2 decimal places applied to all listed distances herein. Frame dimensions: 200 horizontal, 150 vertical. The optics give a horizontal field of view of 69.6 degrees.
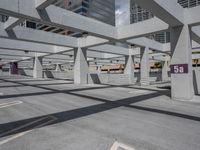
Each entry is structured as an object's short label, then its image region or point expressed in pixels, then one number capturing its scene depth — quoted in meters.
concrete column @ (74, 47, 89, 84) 19.80
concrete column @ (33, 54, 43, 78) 29.48
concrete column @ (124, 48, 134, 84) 26.12
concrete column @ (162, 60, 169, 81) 31.28
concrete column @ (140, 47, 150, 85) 19.23
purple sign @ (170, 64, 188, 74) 9.51
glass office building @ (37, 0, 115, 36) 82.94
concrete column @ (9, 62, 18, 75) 44.50
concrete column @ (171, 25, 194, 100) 9.45
